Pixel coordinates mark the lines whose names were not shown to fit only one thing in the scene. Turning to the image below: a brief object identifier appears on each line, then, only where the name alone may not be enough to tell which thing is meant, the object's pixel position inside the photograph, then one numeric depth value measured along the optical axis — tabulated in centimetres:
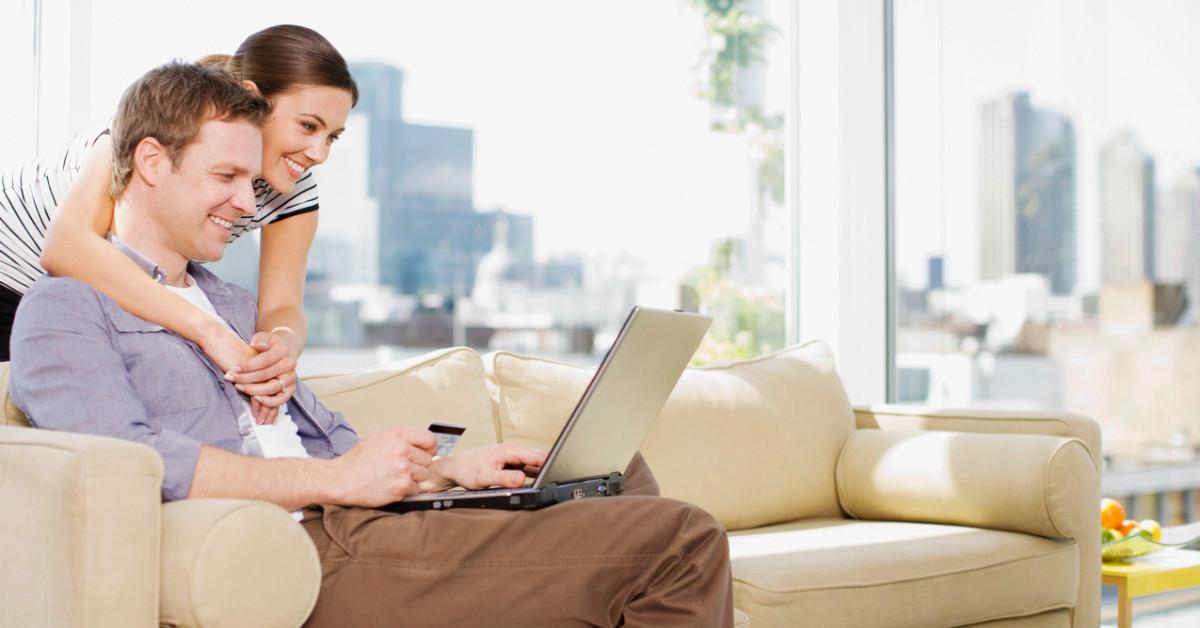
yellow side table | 259
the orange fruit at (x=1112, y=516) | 290
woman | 165
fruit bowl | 275
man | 147
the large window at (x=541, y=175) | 347
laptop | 160
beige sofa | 129
